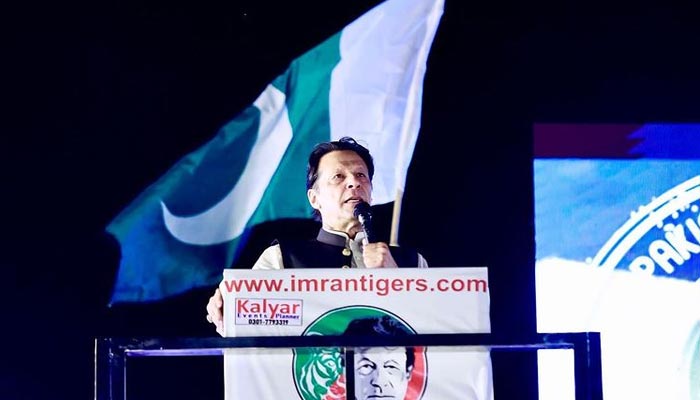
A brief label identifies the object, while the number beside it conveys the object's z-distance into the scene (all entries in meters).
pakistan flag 8.79
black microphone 7.18
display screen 8.57
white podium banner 4.92
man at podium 8.22
